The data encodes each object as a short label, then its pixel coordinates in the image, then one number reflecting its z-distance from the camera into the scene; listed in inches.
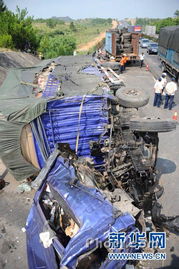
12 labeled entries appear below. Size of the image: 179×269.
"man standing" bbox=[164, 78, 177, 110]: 369.7
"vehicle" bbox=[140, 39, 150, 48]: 1148.7
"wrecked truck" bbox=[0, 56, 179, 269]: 109.2
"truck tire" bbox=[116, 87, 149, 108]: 219.0
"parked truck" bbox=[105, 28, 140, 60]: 692.1
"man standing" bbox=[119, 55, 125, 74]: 666.8
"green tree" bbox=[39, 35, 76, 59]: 829.2
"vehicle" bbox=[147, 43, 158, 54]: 933.8
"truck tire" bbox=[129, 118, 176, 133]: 184.9
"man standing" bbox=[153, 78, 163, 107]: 380.8
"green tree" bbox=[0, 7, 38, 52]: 733.9
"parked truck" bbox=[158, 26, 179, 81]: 504.1
